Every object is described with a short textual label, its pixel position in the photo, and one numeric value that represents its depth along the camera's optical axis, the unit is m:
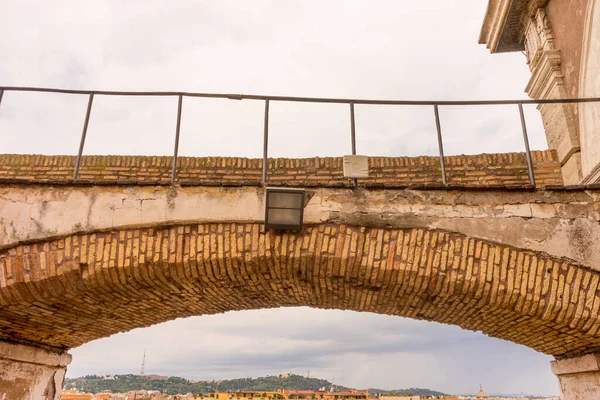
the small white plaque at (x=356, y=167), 4.40
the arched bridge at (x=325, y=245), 4.03
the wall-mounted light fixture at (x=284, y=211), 4.12
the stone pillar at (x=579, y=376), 4.86
